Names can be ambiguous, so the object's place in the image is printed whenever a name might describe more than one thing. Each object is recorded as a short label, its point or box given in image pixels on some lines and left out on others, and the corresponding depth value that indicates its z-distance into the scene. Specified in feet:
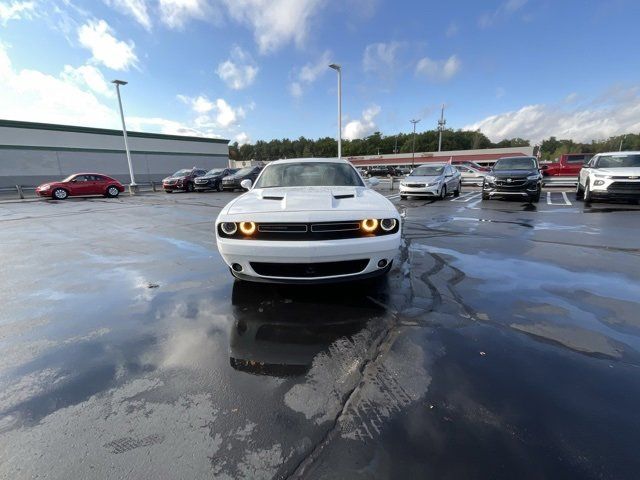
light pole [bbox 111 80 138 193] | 68.75
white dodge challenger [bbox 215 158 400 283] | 9.87
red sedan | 57.16
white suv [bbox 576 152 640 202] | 32.21
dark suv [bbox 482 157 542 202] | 37.09
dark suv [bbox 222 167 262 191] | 67.15
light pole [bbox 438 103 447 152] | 224.37
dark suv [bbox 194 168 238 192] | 69.00
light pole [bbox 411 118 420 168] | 226.07
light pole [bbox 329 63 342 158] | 64.13
